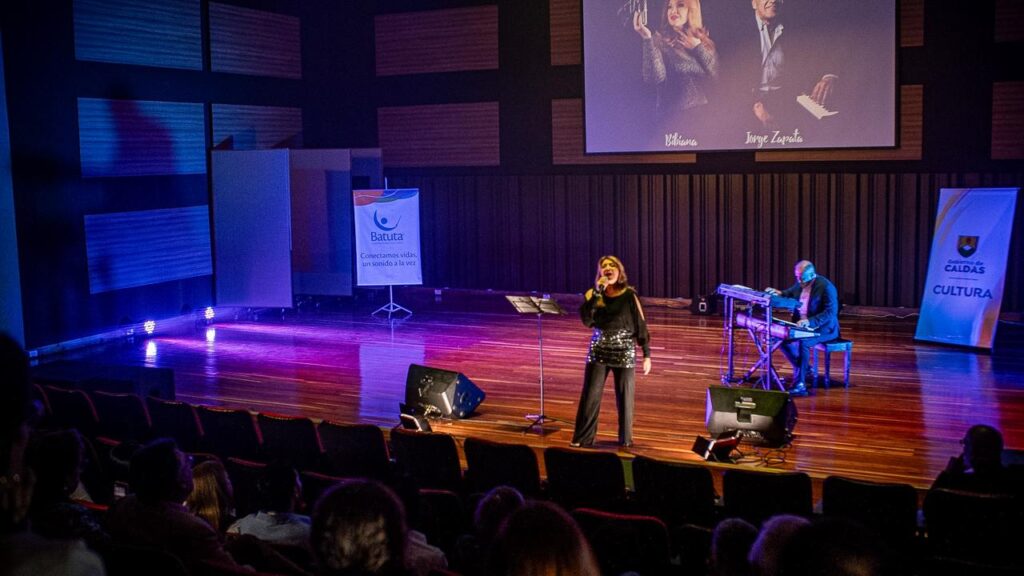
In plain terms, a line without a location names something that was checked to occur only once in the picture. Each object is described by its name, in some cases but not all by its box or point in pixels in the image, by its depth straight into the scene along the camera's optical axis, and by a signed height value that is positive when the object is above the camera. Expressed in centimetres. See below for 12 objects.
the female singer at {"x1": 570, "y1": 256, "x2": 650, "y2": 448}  767 -106
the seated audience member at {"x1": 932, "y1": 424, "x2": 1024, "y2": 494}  507 -138
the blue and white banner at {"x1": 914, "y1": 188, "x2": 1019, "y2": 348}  1088 -82
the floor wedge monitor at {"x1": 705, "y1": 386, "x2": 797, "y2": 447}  755 -161
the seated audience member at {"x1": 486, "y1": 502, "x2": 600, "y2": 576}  227 -78
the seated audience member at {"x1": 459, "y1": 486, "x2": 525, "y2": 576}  357 -110
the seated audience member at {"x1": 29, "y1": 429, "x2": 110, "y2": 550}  355 -109
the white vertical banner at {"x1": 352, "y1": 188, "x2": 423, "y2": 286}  1411 -45
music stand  822 -85
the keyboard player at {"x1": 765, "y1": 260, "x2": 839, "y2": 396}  934 -110
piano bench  950 -142
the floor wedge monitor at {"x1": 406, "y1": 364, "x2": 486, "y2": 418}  888 -166
